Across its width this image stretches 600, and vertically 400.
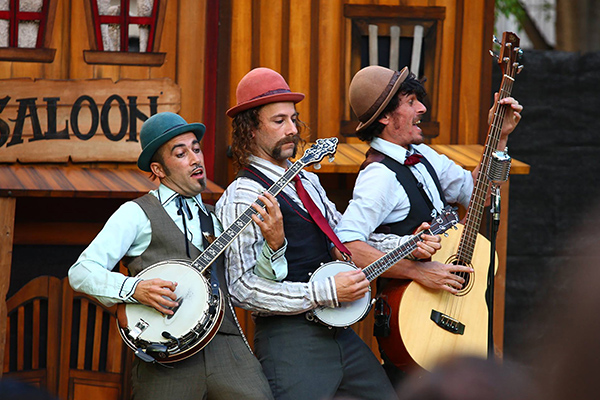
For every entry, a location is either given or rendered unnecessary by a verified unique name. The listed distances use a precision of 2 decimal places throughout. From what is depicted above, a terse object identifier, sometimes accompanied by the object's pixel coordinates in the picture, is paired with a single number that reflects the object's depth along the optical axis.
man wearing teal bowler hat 6.68
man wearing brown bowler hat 7.71
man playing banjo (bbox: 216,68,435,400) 7.02
